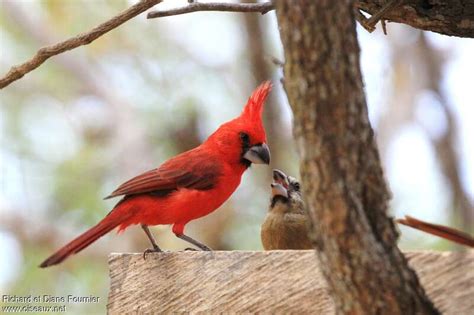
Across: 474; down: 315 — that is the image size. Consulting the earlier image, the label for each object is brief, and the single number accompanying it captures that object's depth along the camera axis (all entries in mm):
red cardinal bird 5395
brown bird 4750
